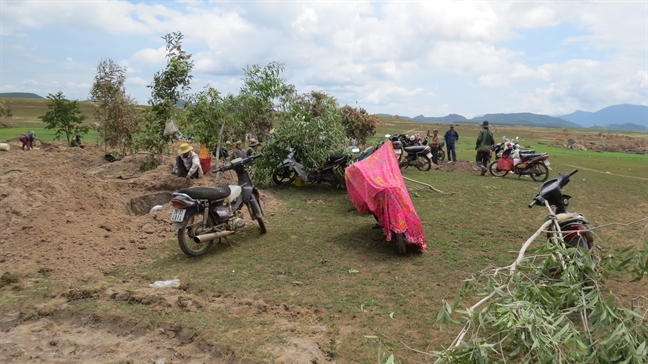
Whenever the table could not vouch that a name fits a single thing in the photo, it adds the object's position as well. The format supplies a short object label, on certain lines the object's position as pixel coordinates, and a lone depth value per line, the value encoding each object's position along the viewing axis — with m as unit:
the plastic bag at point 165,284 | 5.01
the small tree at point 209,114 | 9.24
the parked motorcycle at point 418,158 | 14.66
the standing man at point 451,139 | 16.98
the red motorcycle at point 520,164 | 13.21
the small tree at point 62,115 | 17.11
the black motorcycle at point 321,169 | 10.62
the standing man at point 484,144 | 14.00
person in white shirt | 8.65
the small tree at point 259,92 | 9.52
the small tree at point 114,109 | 13.78
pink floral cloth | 5.80
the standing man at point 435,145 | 17.06
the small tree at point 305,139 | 10.48
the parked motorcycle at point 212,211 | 5.81
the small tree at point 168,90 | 10.08
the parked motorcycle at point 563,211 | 4.76
